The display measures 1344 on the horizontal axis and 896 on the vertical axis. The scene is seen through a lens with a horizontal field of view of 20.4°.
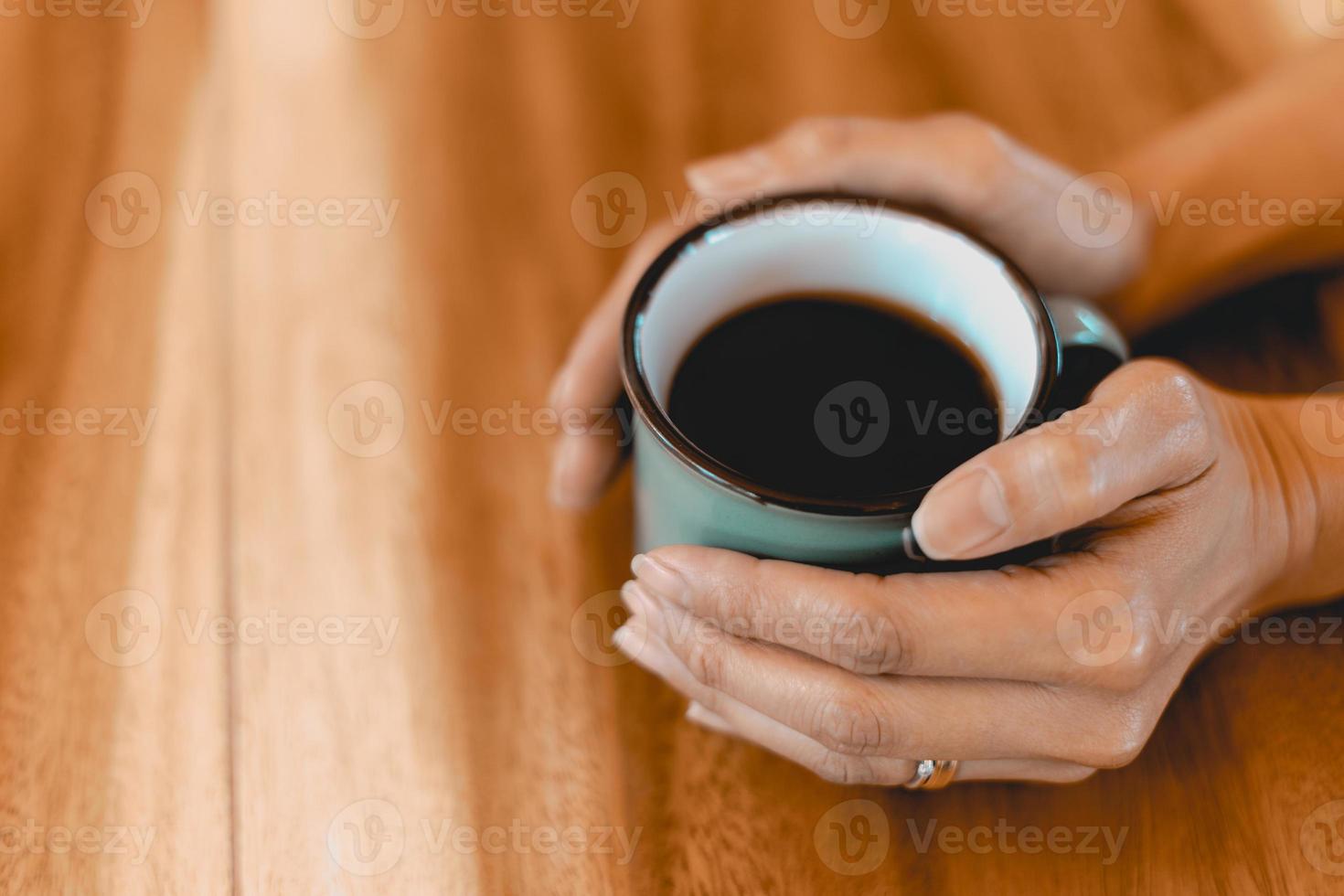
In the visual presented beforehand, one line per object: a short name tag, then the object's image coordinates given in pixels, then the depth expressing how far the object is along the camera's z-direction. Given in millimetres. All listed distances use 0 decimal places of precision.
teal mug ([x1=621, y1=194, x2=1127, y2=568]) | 722
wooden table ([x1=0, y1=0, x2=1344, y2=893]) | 750
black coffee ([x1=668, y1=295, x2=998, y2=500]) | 751
